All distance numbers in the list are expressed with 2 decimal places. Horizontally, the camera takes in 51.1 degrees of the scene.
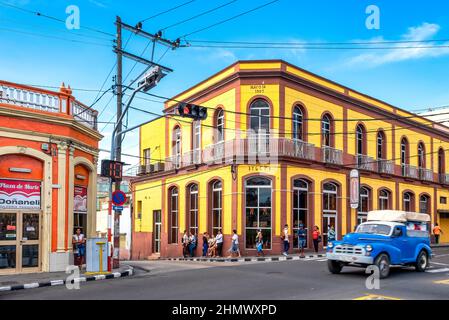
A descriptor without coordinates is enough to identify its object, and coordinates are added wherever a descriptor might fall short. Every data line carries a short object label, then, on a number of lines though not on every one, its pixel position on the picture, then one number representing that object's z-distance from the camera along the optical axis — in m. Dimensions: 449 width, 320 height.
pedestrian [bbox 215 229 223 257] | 25.49
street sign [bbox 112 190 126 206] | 18.12
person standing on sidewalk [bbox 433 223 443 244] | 35.19
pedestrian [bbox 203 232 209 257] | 26.29
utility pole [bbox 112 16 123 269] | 18.94
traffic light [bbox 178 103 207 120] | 17.19
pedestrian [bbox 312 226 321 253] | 24.84
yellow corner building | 25.73
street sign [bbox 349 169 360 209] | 29.11
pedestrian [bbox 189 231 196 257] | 27.48
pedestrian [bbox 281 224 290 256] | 24.11
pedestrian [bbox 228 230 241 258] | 24.25
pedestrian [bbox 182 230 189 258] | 27.73
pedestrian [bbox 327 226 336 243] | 25.48
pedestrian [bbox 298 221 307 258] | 23.92
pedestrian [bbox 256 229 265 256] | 24.05
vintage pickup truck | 14.62
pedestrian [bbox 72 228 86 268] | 17.81
